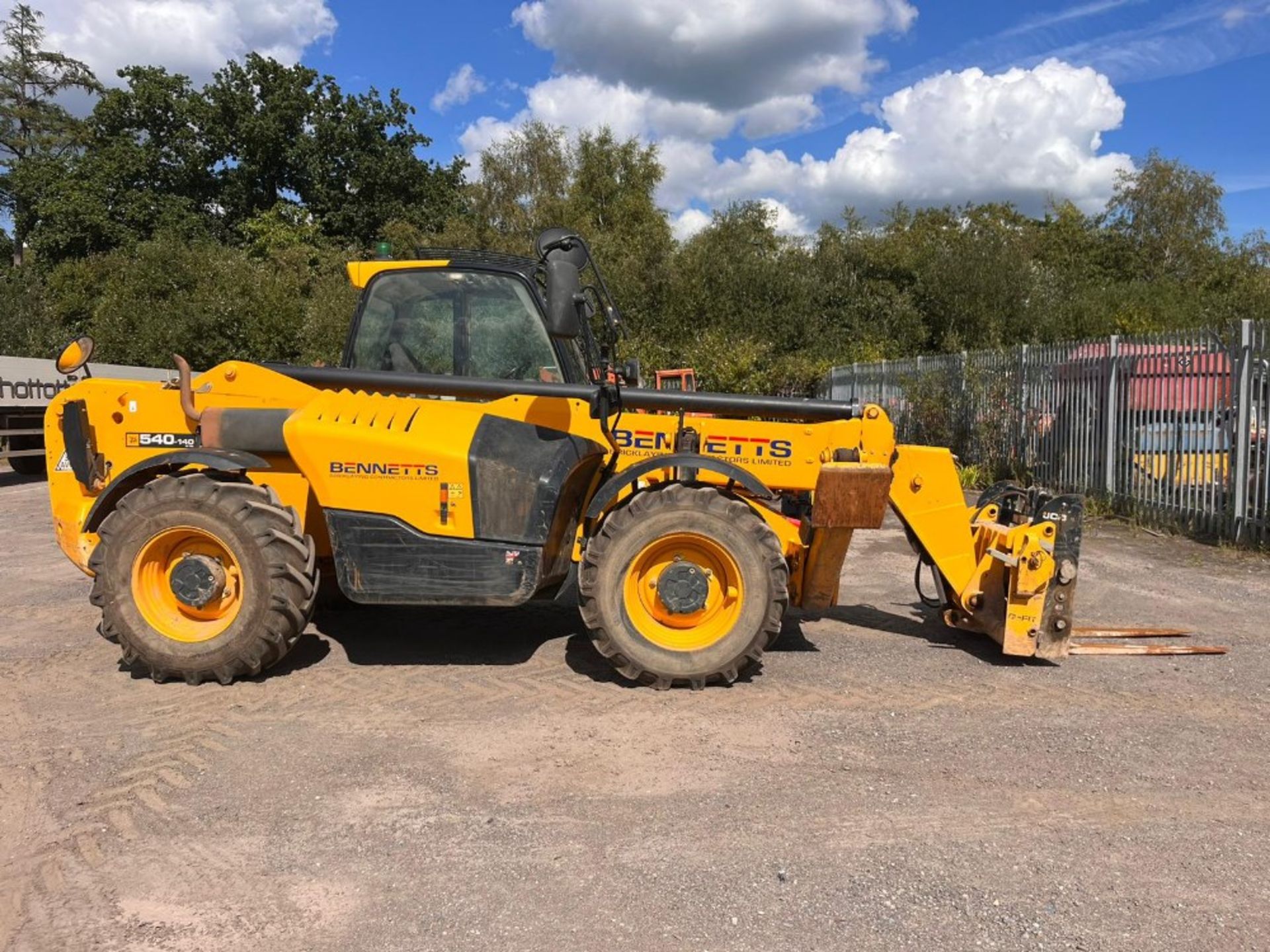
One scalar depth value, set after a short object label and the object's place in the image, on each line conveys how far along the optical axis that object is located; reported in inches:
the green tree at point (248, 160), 1457.9
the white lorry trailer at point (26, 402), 608.1
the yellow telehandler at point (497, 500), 181.3
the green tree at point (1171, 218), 1389.0
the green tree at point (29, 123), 1464.1
